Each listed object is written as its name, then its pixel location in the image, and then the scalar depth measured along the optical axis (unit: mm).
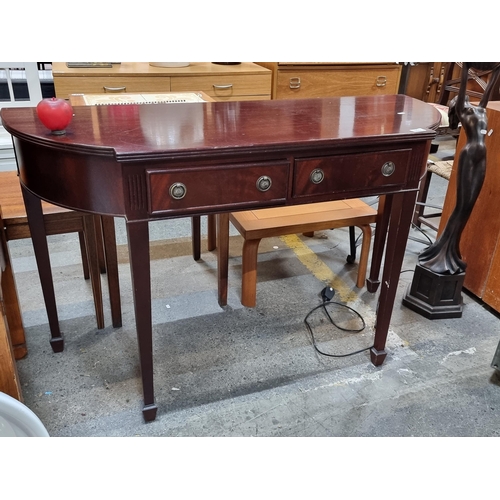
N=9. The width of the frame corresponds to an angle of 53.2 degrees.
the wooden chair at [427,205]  2461
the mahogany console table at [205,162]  1206
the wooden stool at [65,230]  1658
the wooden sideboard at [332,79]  3217
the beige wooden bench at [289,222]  1896
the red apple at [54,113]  1226
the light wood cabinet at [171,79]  2848
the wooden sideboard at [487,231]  1975
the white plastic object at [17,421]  1105
